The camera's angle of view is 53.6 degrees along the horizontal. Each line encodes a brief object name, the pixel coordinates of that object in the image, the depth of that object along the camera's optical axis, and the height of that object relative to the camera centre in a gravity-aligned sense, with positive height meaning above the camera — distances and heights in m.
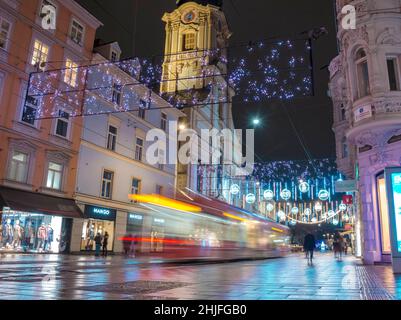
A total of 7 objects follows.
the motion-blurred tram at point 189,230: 18.09 +1.00
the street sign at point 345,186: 24.15 +4.19
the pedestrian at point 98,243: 27.08 +0.30
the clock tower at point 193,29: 49.83 +28.62
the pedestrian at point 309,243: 24.66 +0.71
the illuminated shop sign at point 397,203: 13.43 +1.81
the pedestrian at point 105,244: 27.32 +0.21
